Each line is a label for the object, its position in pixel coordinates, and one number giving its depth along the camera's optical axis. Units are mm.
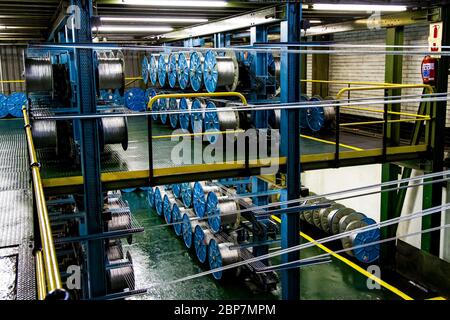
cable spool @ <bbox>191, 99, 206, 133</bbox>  11172
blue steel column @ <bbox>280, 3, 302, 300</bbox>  8039
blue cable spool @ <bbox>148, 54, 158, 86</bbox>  14767
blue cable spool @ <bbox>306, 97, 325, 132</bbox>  11817
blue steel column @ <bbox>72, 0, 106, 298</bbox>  6871
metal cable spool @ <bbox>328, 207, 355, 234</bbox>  12594
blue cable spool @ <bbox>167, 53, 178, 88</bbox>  12570
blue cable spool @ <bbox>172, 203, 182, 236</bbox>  13197
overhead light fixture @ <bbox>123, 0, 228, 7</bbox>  7973
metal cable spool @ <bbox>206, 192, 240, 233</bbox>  10648
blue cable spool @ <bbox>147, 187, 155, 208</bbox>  15938
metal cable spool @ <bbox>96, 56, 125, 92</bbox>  9617
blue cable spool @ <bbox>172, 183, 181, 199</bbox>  13703
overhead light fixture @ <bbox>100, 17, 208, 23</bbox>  11023
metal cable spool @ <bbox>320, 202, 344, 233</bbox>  12898
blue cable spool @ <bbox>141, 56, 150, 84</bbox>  15920
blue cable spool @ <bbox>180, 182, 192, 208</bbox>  12673
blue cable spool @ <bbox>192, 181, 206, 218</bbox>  11515
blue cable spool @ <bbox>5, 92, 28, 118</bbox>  17016
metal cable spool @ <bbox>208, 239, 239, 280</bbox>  10469
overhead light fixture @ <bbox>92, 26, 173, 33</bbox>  13348
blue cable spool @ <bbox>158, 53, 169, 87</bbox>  13589
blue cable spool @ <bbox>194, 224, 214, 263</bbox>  11141
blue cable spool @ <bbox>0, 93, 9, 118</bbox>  17047
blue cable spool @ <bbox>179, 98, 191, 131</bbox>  12034
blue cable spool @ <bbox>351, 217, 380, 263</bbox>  11375
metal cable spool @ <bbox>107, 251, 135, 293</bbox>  9602
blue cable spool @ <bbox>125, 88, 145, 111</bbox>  17281
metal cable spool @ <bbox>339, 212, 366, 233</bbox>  12218
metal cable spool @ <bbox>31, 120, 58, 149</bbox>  8875
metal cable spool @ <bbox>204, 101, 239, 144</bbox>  9969
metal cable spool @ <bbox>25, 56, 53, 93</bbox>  8711
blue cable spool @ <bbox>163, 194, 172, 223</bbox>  14067
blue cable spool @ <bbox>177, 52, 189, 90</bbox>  11547
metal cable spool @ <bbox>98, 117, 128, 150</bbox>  9133
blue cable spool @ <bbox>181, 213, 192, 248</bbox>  12284
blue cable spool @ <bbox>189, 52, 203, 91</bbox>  10645
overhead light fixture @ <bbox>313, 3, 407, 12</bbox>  8781
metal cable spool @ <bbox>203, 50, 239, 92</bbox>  9852
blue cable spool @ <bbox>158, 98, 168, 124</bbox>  14179
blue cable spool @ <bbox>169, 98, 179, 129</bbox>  13060
